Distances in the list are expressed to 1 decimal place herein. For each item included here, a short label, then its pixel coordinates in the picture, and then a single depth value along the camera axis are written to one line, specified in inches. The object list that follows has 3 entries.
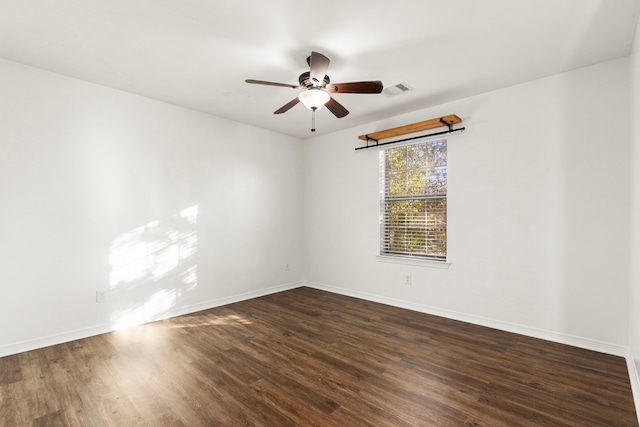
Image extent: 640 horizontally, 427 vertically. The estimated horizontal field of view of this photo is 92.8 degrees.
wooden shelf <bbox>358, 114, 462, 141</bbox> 139.3
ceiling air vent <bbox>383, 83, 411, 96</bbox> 128.9
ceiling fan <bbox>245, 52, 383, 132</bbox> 94.5
